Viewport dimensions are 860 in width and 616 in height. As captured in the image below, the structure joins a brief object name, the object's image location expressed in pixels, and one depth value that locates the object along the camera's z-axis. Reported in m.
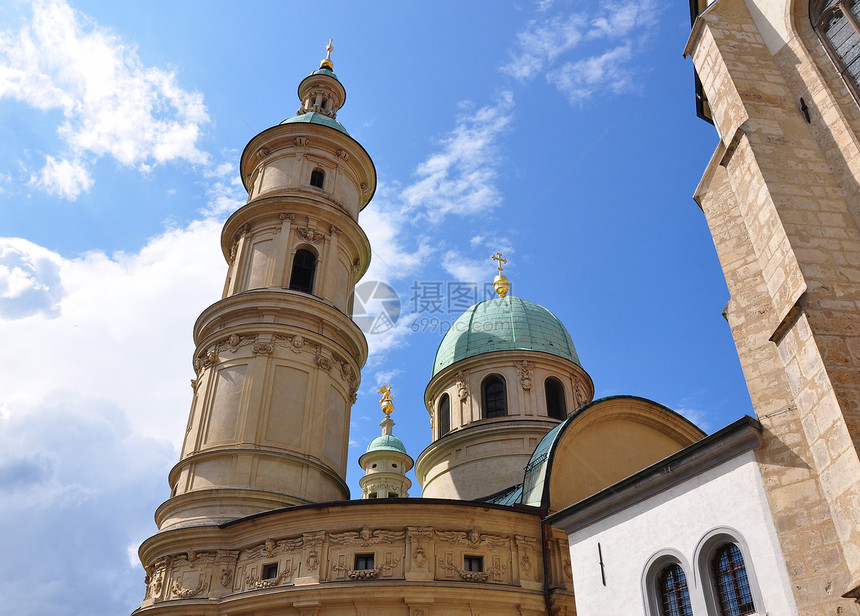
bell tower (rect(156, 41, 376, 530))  20.67
